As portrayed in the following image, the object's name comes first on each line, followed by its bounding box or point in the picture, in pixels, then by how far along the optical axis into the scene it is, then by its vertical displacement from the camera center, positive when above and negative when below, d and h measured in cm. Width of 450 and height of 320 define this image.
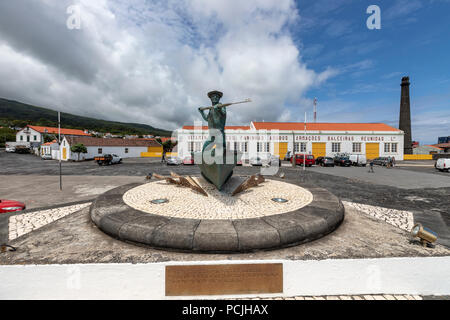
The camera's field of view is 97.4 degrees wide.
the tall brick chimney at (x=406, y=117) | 3925 +809
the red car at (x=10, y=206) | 654 -168
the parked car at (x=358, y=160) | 2622 -37
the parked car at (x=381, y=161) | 2626 -50
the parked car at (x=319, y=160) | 2645 -40
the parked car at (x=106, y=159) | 2528 -36
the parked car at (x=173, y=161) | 2547 -57
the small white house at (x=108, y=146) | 3497 +214
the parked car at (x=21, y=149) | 5006 +179
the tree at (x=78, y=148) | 3107 +129
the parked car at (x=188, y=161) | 2639 -58
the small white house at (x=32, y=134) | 5912 +662
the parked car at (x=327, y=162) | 2500 -61
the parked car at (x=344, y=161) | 2545 -51
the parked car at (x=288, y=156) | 3258 +17
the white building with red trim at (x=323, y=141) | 3500 +279
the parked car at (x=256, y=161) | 2533 -53
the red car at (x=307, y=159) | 2458 -31
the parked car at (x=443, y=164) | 2044 -70
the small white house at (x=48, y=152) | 3753 +88
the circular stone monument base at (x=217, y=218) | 389 -148
